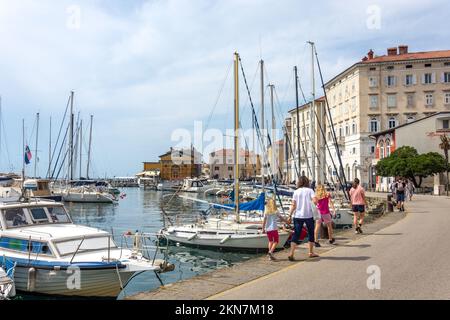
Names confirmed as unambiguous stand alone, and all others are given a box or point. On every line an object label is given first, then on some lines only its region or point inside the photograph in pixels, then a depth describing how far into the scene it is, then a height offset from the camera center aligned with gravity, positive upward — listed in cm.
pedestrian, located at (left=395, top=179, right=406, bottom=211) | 2788 -119
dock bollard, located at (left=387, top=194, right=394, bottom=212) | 2806 -173
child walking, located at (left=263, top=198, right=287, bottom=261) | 1234 -128
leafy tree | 5209 +145
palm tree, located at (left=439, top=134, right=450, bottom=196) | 4994 +356
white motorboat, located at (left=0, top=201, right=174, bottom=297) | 1244 -232
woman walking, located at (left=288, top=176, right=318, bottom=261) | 1131 -87
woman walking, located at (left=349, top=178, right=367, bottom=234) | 1677 -100
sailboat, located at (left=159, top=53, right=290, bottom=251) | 2109 -271
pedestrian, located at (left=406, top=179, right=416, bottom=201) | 3933 -124
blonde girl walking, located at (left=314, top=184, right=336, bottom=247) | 1442 -101
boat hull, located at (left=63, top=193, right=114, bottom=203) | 6303 -286
